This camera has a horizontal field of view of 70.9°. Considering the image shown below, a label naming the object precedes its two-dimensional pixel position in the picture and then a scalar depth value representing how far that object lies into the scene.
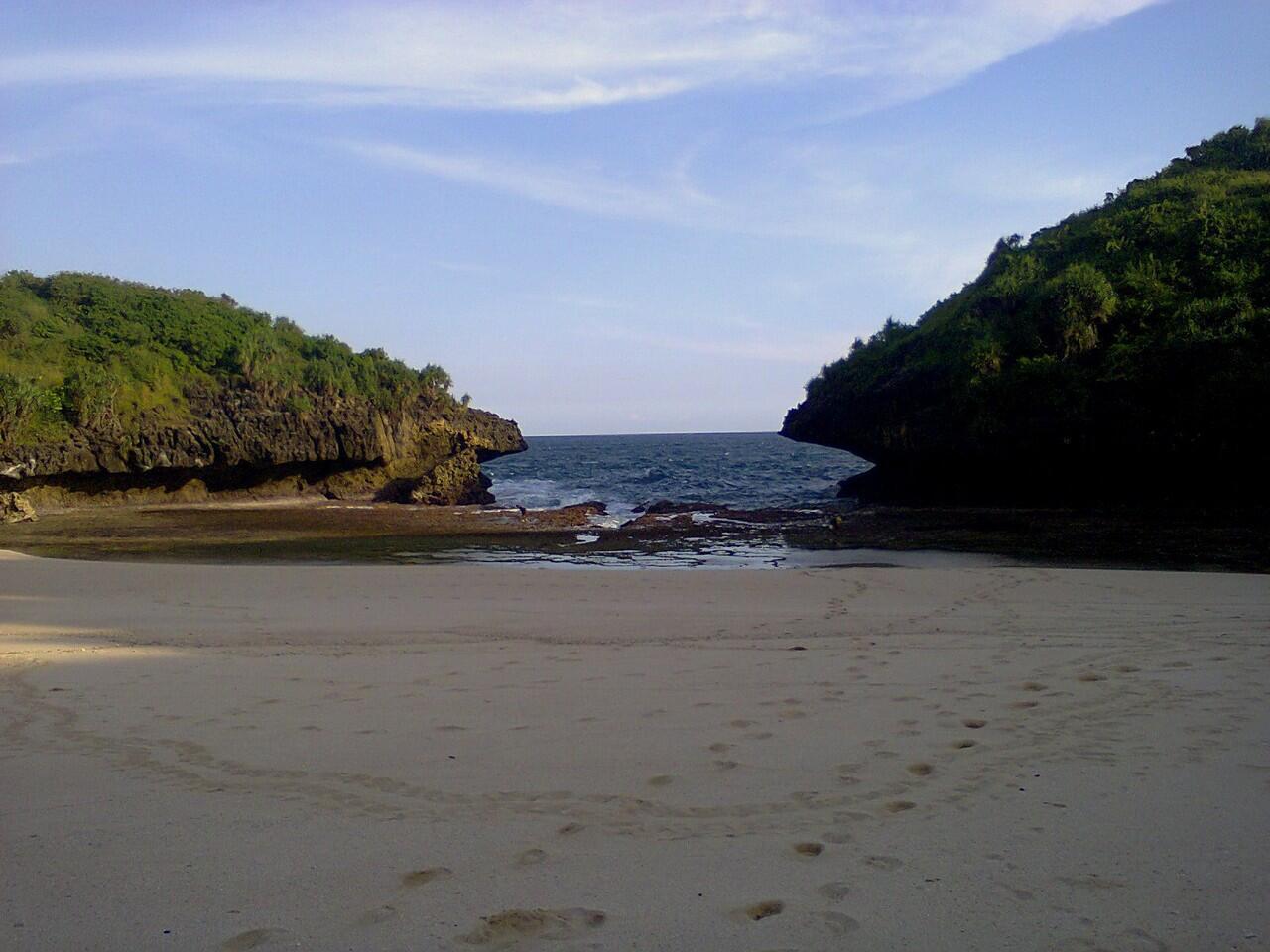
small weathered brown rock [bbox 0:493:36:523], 23.75
